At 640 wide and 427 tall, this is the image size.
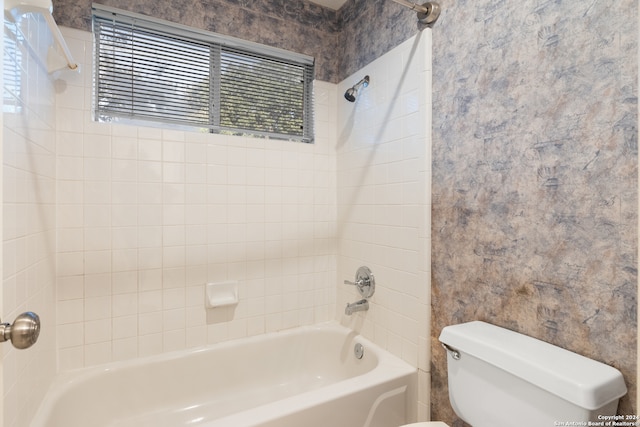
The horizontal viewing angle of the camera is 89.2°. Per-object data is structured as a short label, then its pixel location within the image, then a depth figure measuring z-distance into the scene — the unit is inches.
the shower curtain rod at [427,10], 58.4
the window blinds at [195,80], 66.1
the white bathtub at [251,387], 52.8
